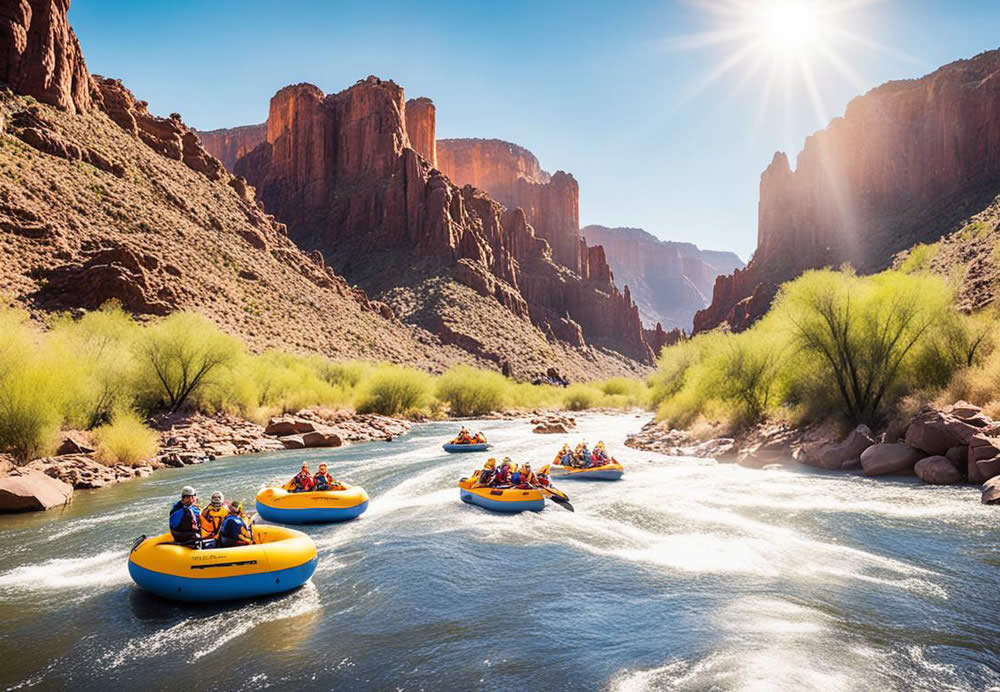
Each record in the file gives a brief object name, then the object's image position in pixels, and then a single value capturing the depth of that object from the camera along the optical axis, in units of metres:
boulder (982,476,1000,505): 13.80
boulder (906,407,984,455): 16.46
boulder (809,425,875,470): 19.75
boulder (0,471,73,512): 13.85
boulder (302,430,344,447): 28.02
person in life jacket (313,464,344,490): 14.95
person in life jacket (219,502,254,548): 9.87
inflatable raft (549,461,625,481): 20.56
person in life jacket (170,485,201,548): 9.74
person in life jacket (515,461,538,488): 16.44
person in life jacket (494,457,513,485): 16.39
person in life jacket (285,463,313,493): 14.78
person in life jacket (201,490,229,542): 9.96
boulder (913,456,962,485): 16.11
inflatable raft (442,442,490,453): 27.06
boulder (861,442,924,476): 17.80
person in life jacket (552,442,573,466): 21.47
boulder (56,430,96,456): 18.38
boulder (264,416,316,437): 28.88
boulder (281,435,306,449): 27.34
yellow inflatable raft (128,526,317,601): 9.14
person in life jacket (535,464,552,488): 17.06
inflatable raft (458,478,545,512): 15.73
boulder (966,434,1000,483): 15.52
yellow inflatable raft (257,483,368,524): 14.28
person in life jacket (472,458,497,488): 16.53
